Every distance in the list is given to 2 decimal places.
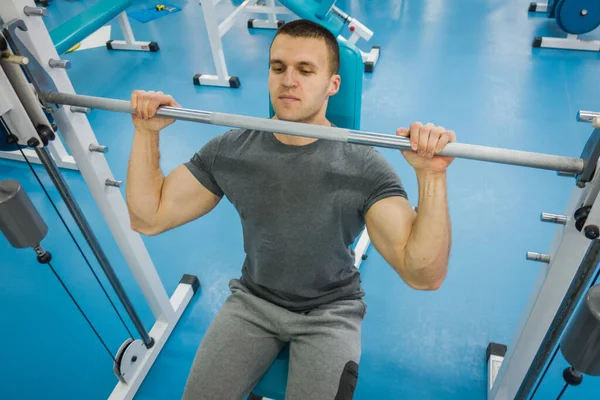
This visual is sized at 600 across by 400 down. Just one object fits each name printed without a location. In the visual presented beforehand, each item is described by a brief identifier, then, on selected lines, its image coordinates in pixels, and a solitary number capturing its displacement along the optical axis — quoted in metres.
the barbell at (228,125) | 1.02
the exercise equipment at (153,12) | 4.96
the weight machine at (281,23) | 3.07
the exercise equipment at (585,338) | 0.94
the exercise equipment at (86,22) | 3.32
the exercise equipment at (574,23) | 3.53
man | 1.32
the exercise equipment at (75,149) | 1.29
